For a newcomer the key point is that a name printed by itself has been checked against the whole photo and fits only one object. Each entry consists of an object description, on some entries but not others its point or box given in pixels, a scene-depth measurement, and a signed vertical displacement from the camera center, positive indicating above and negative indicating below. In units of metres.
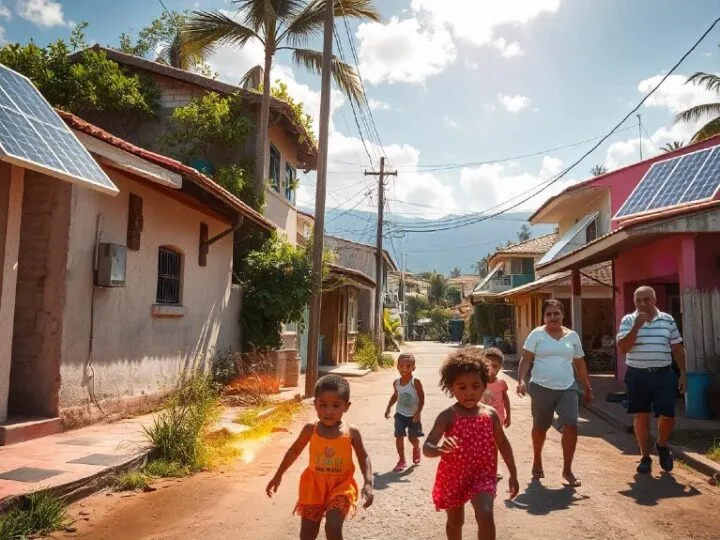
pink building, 9.51 +1.74
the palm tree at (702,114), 24.14 +8.91
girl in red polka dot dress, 3.53 -0.64
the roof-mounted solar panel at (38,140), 5.73 +1.95
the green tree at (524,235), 107.81 +18.39
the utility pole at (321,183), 13.29 +3.31
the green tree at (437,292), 81.31 +5.84
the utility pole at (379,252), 28.14 +3.87
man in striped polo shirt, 6.27 -0.29
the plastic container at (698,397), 9.07 -0.83
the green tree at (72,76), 14.72 +6.08
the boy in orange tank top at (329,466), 3.39 -0.75
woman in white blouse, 5.78 -0.38
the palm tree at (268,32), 14.59 +7.36
